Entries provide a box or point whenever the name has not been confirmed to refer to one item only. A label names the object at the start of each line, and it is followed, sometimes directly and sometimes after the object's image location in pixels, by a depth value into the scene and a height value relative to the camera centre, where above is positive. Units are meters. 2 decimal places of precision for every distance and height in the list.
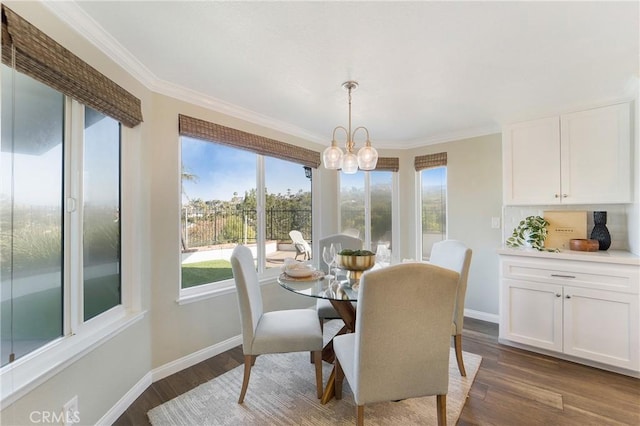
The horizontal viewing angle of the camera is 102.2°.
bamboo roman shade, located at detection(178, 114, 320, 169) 2.26 +0.75
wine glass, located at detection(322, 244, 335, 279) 2.21 -0.38
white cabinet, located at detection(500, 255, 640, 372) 2.07 -0.86
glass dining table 1.75 -0.56
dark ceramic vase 2.44 -0.20
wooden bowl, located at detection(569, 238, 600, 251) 2.41 -0.32
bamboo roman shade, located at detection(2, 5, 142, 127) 1.08 +0.72
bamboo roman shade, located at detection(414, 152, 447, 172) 3.51 +0.72
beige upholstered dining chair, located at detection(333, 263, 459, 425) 1.26 -0.62
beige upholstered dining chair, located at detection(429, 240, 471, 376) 2.04 -0.57
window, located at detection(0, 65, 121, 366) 1.19 -0.01
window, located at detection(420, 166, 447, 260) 3.62 +0.09
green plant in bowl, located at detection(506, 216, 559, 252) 2.66 -0.24
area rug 1.64 -1.32
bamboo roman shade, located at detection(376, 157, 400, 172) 3.80 +0.72
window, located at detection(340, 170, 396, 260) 3.90 +0.17
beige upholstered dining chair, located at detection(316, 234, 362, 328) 2.87 -0.33
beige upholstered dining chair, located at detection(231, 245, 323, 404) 1.75 -0.84
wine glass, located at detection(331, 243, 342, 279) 2.13 -0.38
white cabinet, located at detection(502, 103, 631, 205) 2.30 +0.52
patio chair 3.38 -0.42
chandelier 2.05 +0.45
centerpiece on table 2.05 -0.38
